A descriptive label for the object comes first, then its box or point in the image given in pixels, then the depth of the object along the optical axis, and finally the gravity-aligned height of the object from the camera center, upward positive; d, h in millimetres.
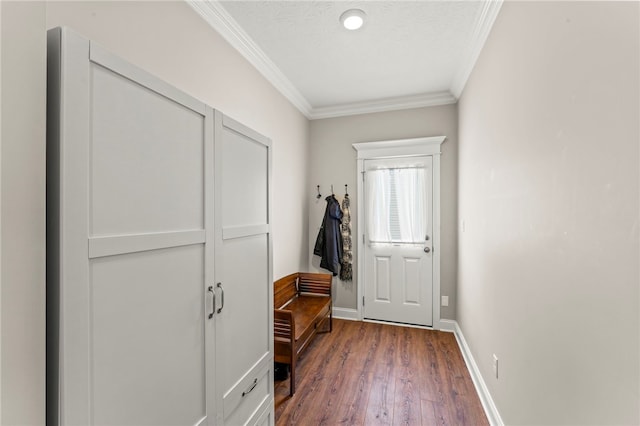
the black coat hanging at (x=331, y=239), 3611 -316
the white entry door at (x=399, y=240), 3465 -318
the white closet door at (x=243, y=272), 1228 -268
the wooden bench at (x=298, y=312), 2197 -954
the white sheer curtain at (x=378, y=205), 3604 +105
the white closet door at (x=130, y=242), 686 -79
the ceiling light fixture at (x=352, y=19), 1982 +1355
